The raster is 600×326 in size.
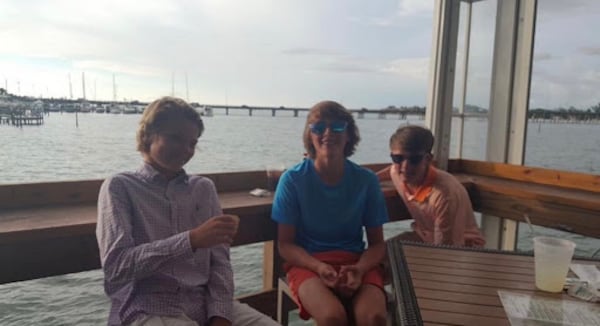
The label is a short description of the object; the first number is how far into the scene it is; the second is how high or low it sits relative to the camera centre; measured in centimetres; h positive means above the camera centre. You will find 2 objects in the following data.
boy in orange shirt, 197 -39
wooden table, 104 -50
